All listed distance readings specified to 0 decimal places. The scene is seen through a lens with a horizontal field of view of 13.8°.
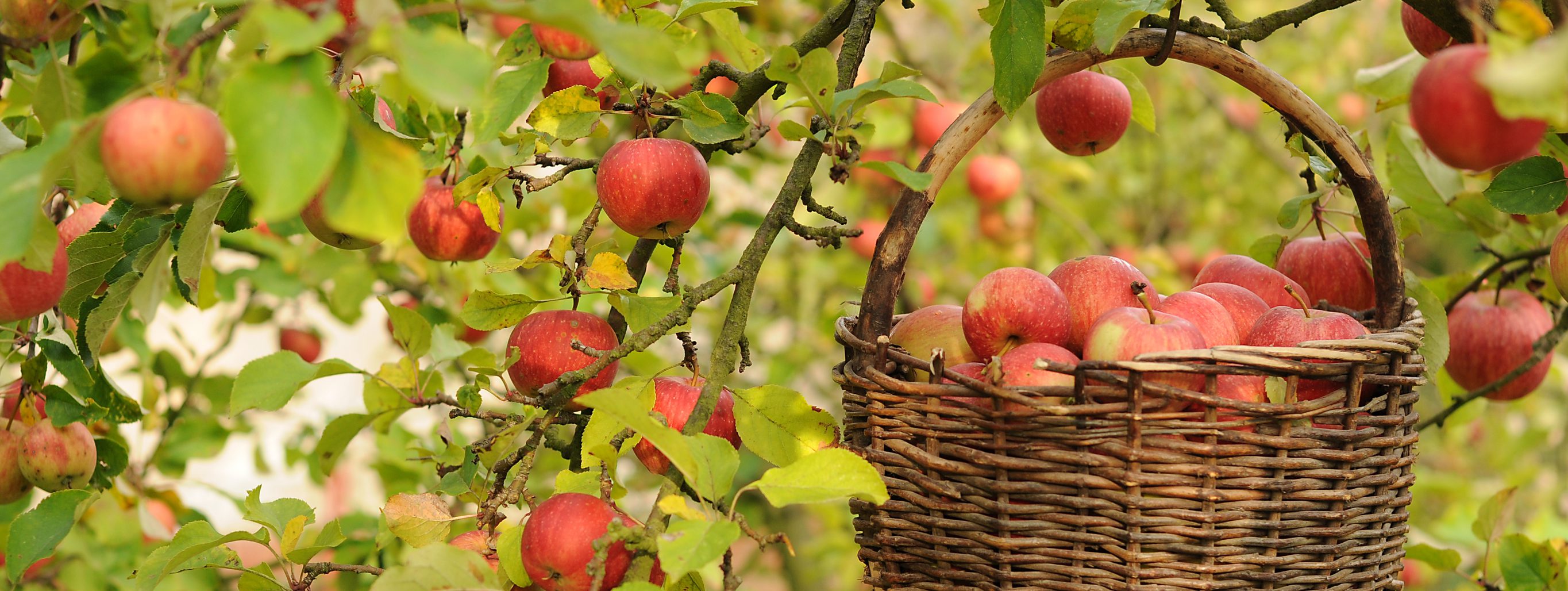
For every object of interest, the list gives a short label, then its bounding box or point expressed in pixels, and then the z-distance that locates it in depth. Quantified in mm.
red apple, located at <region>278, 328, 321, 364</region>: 4797
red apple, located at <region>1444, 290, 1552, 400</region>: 3828
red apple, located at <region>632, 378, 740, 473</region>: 3621
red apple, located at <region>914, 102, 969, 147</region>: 5719
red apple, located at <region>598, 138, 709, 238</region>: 3601
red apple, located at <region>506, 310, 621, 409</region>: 3638
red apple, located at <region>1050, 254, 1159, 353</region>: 3670
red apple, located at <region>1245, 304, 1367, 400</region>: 3575
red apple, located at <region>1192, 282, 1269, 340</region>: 3663
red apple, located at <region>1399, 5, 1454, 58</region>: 3694
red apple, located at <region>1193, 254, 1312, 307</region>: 3719
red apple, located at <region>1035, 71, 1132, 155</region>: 3723
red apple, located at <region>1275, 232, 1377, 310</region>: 3754
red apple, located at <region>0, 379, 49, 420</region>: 3729
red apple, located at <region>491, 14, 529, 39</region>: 4025
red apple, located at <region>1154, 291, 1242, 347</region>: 3617
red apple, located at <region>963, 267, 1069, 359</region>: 3611
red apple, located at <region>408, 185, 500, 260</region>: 3693
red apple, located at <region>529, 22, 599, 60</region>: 3506
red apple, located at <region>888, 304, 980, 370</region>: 3660
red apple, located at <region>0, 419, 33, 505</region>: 3690
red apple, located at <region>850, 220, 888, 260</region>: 5931
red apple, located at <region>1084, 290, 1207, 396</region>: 3553
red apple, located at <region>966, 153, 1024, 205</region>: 5801
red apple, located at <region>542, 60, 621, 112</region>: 3680
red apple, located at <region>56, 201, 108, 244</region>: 3663
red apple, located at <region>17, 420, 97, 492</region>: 3681
